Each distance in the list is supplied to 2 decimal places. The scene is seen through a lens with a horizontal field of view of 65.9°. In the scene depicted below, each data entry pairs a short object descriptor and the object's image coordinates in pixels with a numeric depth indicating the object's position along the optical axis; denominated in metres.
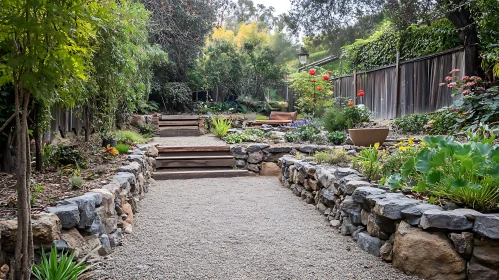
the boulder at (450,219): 2.33
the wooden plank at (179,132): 10.89
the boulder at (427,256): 2.32
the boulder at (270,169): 6.80
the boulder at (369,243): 2.86
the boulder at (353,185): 3.46
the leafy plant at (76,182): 3.36
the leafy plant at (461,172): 2.50
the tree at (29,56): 1.83
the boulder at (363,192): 3.13
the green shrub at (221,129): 9.30
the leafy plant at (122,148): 6.10
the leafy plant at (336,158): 5.12
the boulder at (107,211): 3.01
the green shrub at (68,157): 4.53
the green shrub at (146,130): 10.42
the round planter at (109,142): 6.13
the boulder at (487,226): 2.20
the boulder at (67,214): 2.50
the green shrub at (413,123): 8.30
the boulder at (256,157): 6.98
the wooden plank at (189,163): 6.92
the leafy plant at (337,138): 7.25
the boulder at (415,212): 2.51
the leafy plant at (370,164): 3.96
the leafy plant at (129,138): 7.19
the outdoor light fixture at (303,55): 12.72
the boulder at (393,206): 2.65
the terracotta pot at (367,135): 6.31
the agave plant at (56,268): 2.12
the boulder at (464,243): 2.30
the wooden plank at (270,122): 11.72
